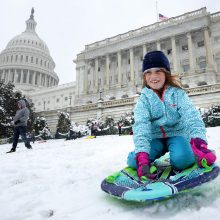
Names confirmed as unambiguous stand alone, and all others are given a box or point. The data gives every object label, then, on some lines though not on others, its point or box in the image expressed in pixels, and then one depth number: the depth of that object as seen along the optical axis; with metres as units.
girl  2.50
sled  1.99
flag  39.34
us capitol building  28.86
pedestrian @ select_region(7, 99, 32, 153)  8.43
